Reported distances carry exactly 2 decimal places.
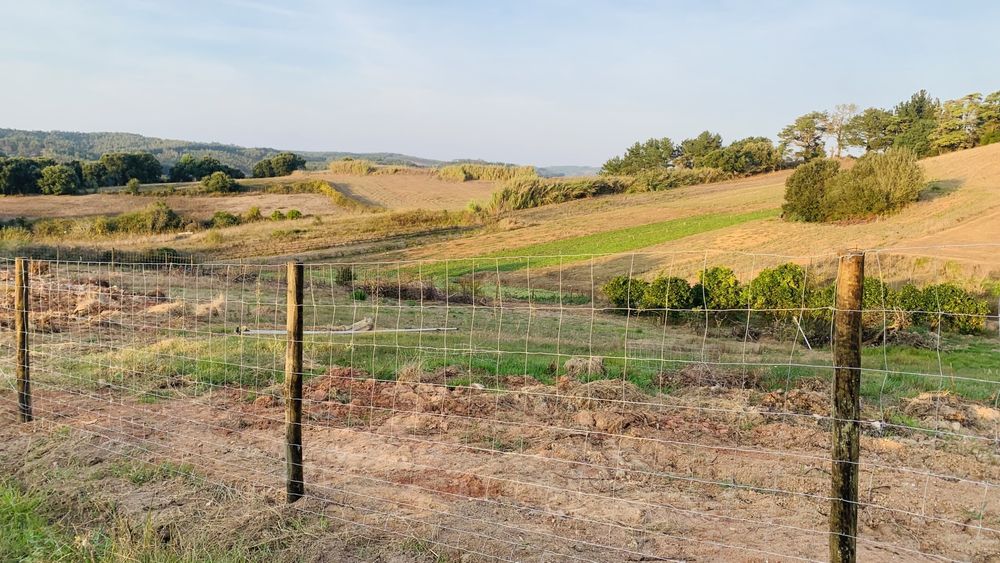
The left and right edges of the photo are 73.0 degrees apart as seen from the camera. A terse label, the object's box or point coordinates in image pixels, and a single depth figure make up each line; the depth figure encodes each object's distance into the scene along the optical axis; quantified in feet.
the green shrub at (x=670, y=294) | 56.90
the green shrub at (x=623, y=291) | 61.11
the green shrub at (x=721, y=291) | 56.65
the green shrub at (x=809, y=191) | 109.29
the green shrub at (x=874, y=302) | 48.03
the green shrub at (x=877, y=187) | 103.30
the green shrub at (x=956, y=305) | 47.73
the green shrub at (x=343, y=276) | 76.84
